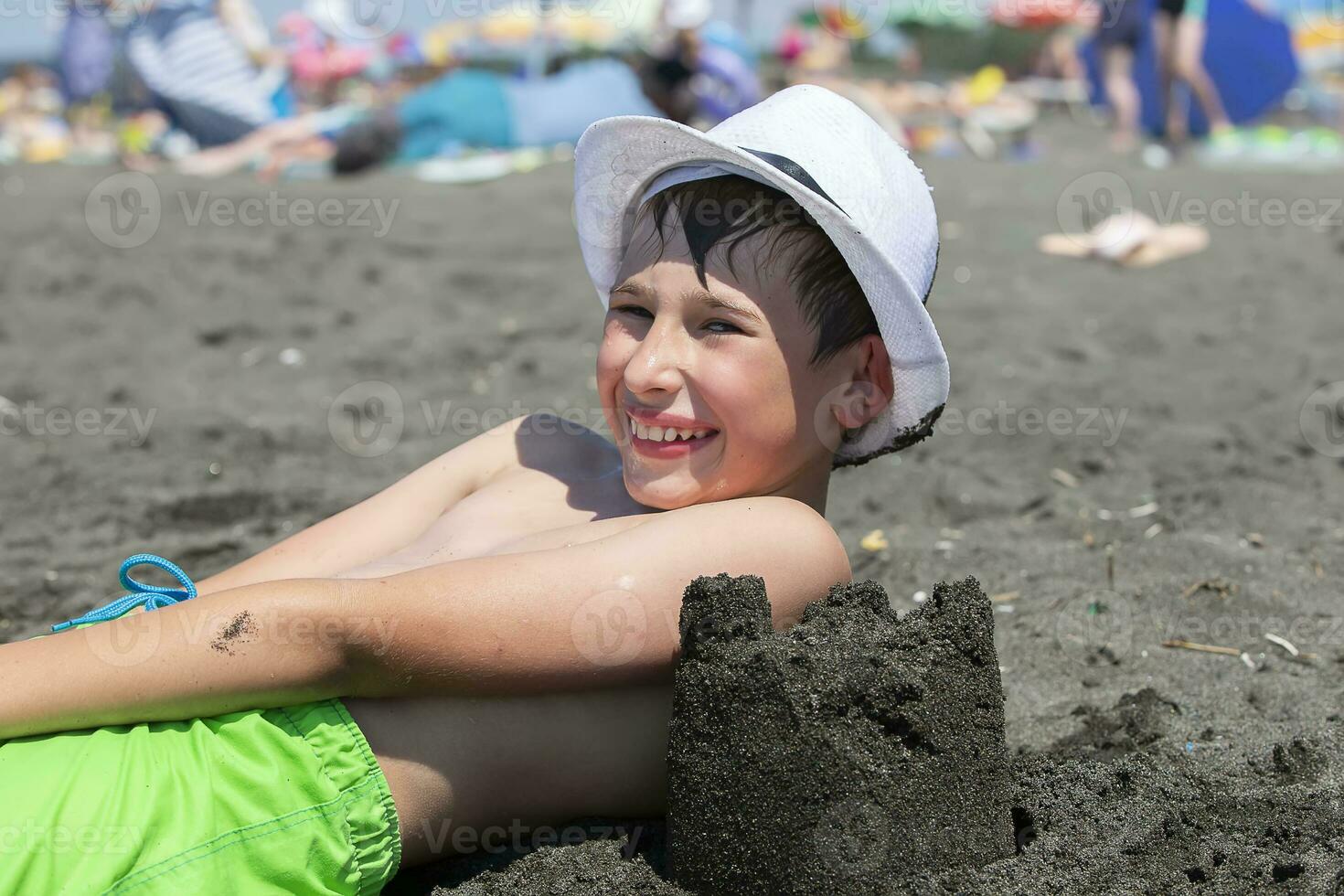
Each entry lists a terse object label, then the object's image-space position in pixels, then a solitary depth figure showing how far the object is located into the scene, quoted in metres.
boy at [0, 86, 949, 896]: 1.85
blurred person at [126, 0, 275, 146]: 10.82
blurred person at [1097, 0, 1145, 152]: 11.16
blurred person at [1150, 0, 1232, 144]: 10.16
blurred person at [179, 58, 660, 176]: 9.72
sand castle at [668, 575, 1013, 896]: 1.80
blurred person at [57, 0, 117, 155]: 11.96
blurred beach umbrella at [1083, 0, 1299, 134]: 12.35
